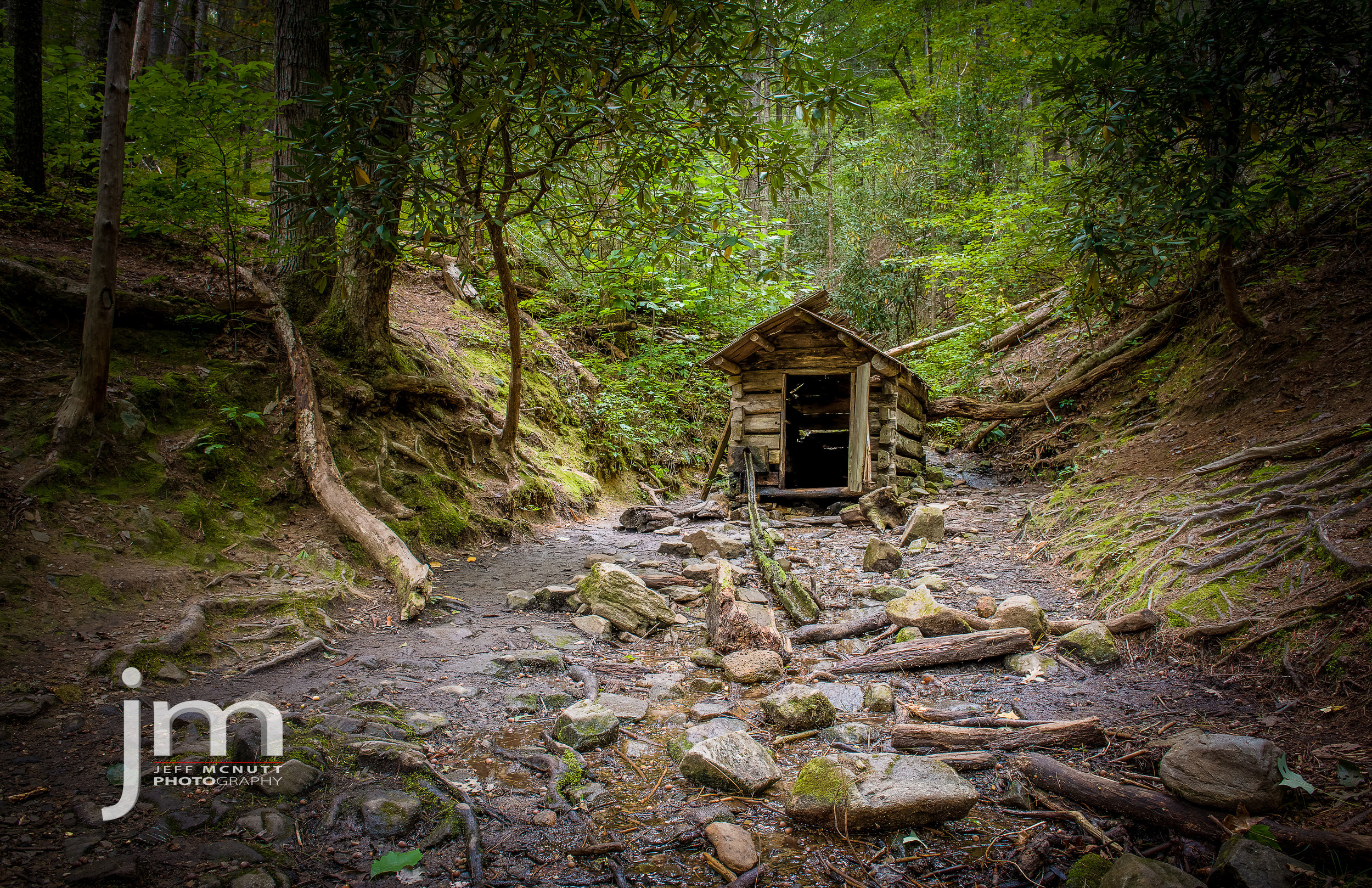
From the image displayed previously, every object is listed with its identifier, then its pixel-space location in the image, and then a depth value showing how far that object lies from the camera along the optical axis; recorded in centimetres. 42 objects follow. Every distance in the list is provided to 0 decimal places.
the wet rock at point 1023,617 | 365
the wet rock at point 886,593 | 464
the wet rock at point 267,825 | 183
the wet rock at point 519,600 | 436
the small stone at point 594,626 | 404
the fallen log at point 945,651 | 343
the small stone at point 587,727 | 261
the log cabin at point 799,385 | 861
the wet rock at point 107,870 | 153
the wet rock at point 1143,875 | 158
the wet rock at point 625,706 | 292
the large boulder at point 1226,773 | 193
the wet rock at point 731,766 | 231
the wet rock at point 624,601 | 417
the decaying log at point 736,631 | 367
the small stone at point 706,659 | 358
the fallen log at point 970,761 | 240
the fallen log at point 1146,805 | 169
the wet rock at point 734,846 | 191
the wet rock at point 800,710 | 280
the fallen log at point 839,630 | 395
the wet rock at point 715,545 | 616
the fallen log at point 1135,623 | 344
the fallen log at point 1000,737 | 249
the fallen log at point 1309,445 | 389
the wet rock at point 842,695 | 304
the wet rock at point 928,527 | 663
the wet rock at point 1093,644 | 330
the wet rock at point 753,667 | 332
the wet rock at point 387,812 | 194
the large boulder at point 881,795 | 207
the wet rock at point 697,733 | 259
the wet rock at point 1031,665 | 328
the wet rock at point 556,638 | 381
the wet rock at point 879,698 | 297
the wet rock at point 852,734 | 270
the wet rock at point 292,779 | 201
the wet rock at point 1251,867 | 159
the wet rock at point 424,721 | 258
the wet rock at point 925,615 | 373
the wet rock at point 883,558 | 551
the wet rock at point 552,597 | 441
